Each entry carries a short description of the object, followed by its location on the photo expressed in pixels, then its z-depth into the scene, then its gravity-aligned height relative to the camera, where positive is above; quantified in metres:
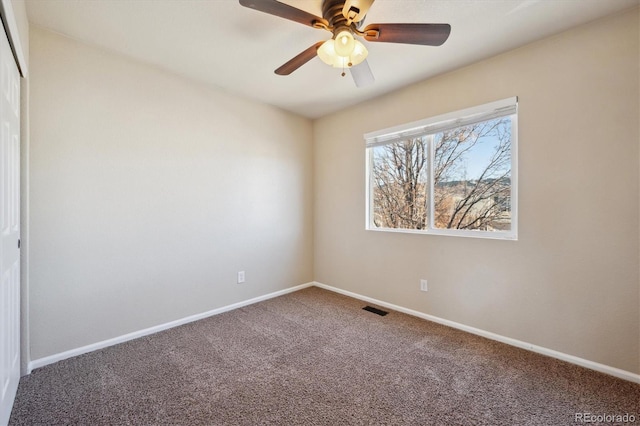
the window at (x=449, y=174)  2.37 +0.37
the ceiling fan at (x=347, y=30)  1.42 +1.03
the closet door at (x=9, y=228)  1.36 -0.09
